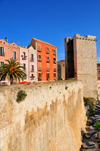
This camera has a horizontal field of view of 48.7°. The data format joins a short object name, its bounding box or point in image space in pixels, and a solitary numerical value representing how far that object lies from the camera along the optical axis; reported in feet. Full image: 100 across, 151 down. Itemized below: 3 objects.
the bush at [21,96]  22.18
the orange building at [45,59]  95.35
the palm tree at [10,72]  46.60
